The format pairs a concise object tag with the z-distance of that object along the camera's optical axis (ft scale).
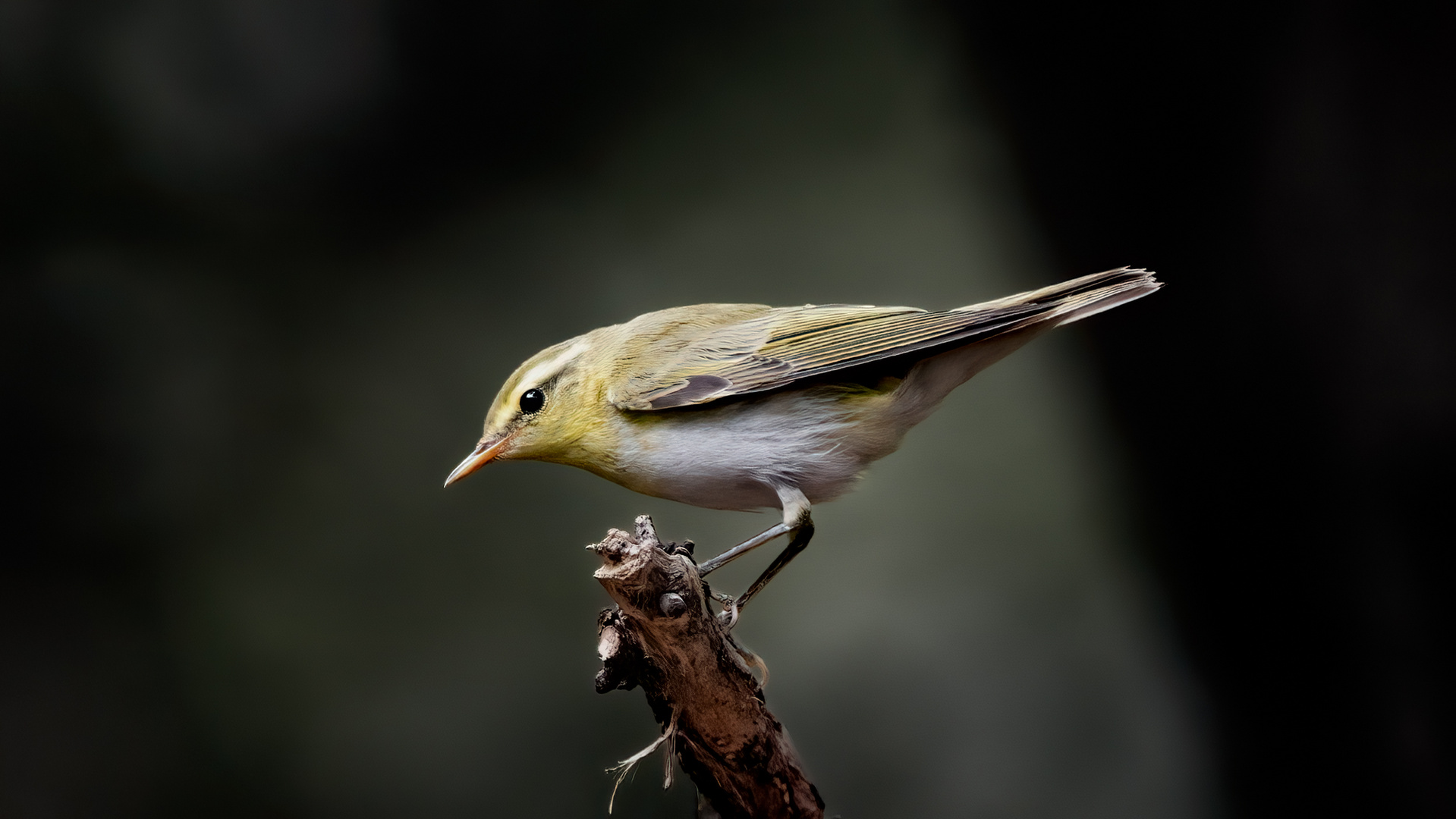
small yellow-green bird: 11.90
